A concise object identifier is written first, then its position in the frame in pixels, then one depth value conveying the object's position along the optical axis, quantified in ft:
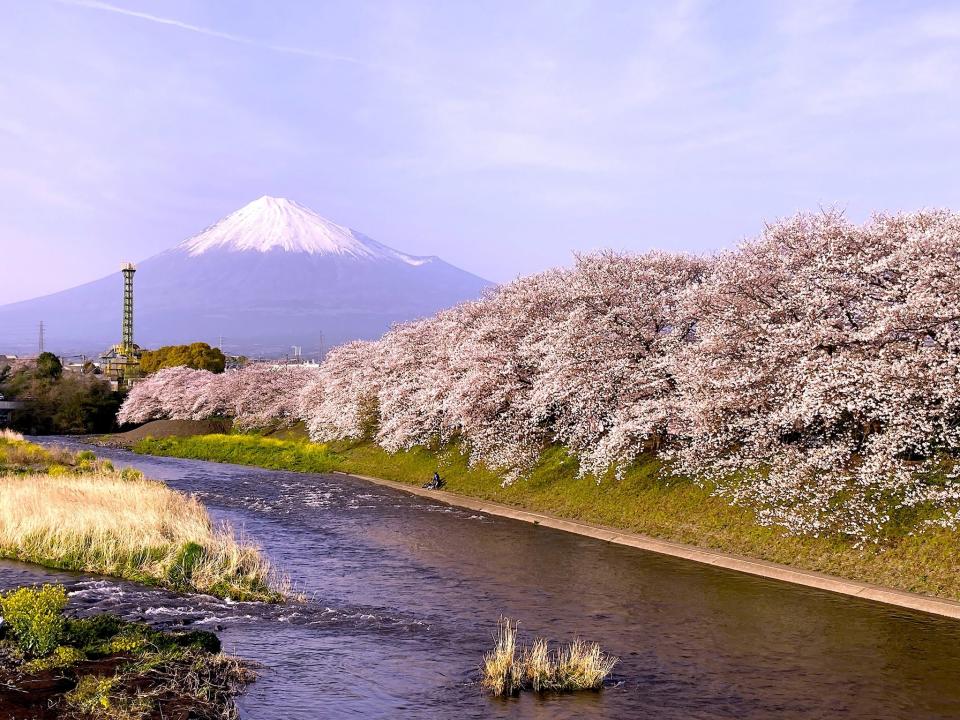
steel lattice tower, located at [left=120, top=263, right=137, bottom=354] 479.49
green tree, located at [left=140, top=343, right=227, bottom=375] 362.33
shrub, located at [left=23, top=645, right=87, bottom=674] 47.73
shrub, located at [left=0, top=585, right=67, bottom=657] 50.83
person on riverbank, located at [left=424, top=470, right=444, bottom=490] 143.33
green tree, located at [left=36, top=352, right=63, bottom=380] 319.06
